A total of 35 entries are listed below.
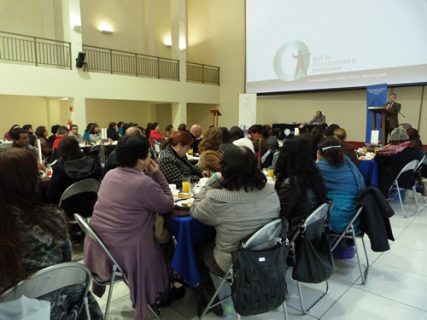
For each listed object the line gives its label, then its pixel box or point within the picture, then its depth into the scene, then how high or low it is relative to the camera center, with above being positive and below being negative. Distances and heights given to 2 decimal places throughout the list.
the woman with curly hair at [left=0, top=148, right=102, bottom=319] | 1.31 -0.48
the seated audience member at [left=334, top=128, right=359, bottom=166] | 3.81 -0.37
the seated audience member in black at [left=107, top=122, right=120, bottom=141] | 8.16 -0.35
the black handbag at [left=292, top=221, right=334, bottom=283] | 2.20 -0.98
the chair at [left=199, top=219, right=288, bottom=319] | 1.83 -0.69
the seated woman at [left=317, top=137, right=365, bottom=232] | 2.70 -0.52
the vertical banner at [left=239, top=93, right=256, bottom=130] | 9.54 +0.28
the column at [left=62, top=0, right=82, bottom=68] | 9.15 +2.74
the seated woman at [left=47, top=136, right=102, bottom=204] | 3.04 -0.47
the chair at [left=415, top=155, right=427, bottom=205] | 4.86 -0.76
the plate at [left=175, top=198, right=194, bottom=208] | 2.30 -0.60
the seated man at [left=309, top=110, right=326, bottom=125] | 9.02 +0.04
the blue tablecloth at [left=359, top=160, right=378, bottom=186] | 4.59 -0.71
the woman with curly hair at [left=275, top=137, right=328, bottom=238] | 2.43 -0.51
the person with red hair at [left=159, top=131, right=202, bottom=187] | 3.13 -0.38
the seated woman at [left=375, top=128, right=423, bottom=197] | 4.43 -0.50
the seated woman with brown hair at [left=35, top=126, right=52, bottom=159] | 5.54 -0.40
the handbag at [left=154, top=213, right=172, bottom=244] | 2.17 -0.74
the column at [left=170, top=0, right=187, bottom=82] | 11.83 +3.15
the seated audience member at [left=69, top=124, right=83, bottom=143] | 7.84 -0.25
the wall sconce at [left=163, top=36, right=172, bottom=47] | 13.74 +3.36
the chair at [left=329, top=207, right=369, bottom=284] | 2.62 -0.97
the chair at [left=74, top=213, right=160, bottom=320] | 1.88 -0.92
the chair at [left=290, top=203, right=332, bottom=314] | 2.20 -0.74
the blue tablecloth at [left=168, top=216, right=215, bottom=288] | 2.10 -0.85
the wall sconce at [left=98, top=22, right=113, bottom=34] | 11.96 +3.44
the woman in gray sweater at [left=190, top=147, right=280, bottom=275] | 1.91 -0.50
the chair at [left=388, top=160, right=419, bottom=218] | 4.28 -0.80
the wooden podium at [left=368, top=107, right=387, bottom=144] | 6.65 +0.14
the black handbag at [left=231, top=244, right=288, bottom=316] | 1.80 -0.89
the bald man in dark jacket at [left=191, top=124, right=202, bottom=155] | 5.94 -0.27
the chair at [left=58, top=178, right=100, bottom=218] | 2.97 -0.73
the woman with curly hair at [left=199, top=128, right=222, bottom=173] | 3.40 -0.33
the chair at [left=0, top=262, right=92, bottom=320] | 1.29 -0.68
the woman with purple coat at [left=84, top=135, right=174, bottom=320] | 1.97 -0.63
